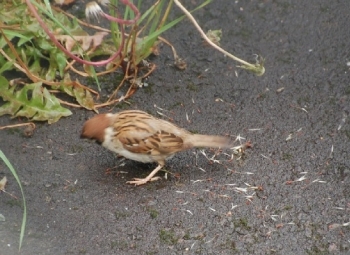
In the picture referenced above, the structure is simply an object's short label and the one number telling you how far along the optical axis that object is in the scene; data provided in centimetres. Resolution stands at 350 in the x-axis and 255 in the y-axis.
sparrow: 432
